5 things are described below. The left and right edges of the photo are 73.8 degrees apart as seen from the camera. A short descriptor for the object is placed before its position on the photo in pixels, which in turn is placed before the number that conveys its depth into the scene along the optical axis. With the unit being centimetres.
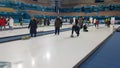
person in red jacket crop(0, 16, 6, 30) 780
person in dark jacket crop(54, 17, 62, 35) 587
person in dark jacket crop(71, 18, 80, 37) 555
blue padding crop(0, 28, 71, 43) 461
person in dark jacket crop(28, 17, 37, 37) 531
